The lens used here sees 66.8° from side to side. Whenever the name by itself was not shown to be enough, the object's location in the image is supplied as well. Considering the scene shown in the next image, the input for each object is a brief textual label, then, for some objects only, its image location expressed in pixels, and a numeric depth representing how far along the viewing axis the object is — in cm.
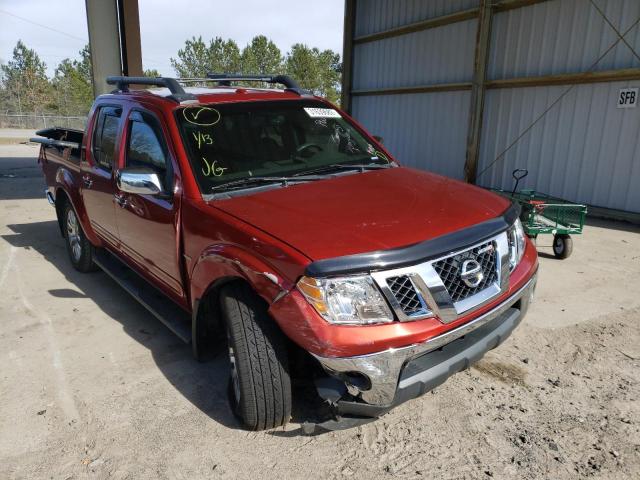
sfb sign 775
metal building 809
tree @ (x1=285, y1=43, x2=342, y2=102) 5828
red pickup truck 215
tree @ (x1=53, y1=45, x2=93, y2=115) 5506
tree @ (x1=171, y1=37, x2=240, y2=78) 6412
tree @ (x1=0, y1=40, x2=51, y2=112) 5978
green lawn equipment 575
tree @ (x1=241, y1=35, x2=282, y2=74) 6444
